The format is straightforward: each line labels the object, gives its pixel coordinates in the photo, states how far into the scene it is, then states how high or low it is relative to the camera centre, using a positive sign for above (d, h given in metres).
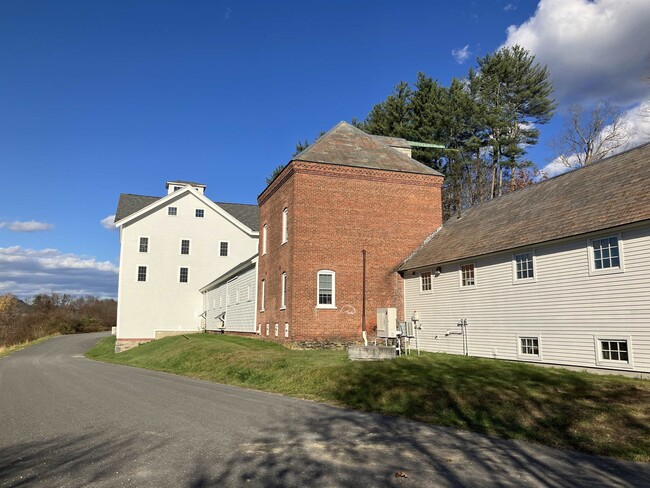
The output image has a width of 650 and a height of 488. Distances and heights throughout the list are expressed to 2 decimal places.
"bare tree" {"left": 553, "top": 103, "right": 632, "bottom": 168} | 37.83 +12.75
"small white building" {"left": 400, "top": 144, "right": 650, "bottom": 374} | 14.50 +1.68
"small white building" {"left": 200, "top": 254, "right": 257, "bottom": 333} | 31.78 +1.79
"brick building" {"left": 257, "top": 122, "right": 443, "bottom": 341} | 24.41 +4.70
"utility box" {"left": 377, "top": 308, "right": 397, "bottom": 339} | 22.14 +0.12
